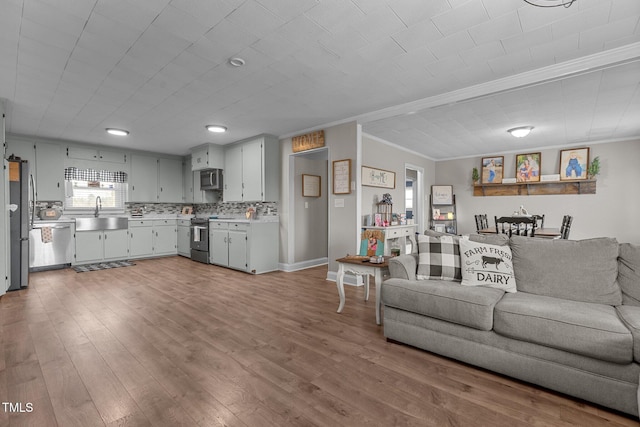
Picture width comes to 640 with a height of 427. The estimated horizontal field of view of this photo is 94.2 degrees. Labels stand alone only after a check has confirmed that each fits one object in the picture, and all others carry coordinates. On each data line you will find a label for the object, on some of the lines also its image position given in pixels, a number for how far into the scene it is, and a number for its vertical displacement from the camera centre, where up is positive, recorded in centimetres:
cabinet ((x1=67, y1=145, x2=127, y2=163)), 596 +107
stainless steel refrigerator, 409 -22
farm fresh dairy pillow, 234 -49
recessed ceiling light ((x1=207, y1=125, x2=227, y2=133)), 486 +129
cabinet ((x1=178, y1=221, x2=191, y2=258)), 675 -73
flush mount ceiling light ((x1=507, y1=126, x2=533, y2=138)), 493 +127
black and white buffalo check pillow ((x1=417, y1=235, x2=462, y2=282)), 260 -47
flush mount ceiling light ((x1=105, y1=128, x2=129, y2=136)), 507 +129
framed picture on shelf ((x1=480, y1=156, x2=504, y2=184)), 716 +90
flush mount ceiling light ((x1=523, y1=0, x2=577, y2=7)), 193 +134
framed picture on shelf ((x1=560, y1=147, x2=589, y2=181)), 620 +92
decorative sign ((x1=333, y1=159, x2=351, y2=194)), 447 +45
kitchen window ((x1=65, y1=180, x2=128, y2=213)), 612 +23
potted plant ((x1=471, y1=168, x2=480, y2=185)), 735 +75
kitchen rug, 545 -117
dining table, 416 -39
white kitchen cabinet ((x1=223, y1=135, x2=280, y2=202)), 540 +68
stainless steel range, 609 -70
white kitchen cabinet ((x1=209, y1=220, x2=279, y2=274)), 516 -72
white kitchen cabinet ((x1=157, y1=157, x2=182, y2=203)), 716 +62
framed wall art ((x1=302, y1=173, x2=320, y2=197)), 567 +40
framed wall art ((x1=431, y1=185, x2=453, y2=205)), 782 +30
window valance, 604 +65
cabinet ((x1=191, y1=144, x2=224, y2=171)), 617 +104
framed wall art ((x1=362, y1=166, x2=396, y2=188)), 552 +56
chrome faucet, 634 -1
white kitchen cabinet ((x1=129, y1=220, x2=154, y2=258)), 646 -73
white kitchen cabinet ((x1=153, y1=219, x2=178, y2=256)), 683 -74
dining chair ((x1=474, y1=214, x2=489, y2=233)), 533 -28
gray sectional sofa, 163 -71
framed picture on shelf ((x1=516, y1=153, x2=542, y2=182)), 668 +91
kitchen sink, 581 -36
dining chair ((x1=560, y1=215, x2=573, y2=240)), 427 -31
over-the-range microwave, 630 +57
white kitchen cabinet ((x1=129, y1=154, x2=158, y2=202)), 672 +63
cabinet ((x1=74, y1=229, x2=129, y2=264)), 577 -82
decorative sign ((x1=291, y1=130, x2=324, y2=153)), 483 +109
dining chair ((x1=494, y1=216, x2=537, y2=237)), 418 -33
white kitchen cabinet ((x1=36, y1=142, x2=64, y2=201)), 558 +64
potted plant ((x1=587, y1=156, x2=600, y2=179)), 595 +77
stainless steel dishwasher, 526 -73
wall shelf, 622 +42
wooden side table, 280 -62
